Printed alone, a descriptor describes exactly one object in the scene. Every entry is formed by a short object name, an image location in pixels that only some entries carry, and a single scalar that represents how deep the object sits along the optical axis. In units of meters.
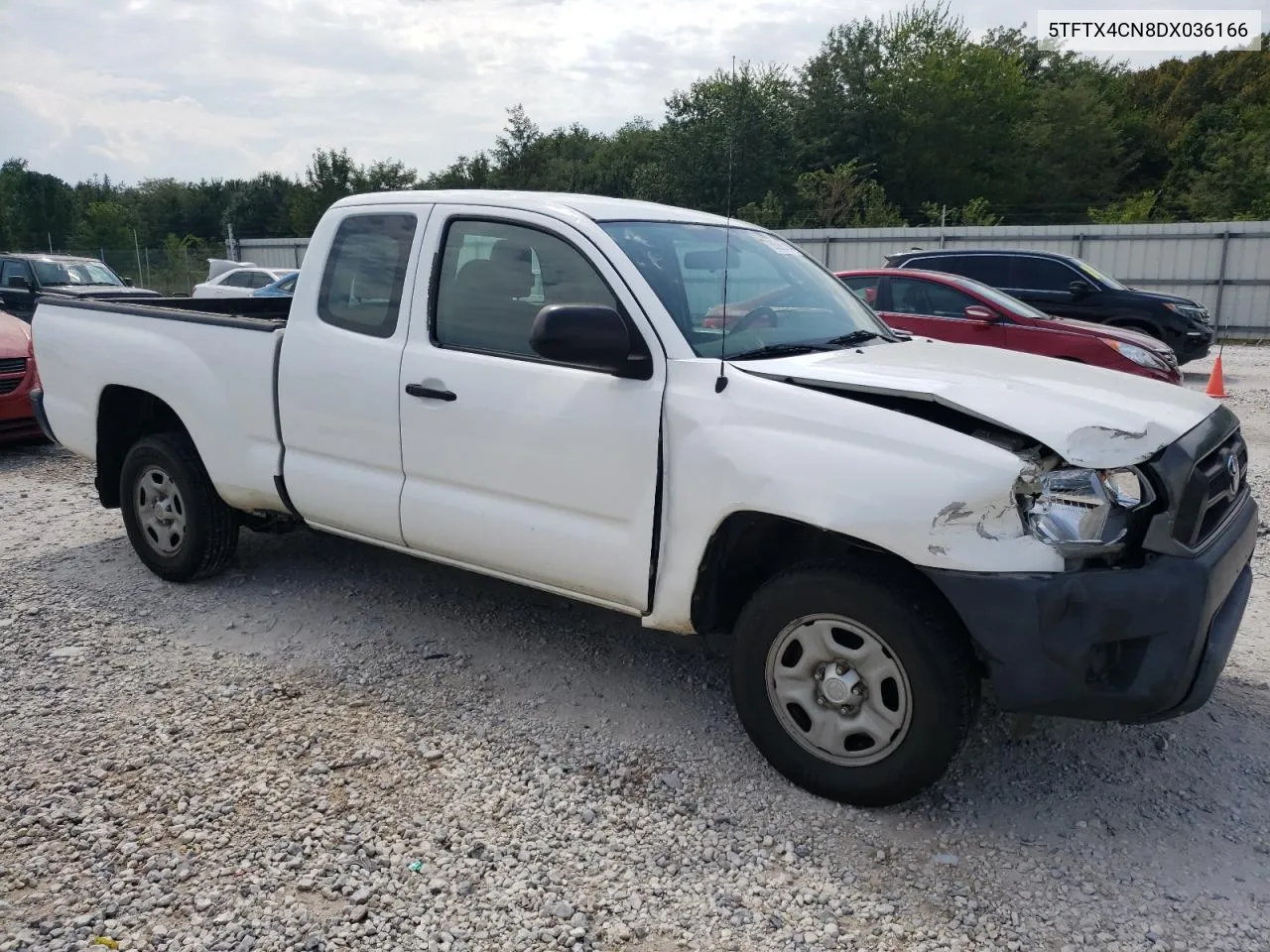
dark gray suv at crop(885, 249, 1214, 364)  13.16
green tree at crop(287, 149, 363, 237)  44.22
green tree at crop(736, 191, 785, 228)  28.52
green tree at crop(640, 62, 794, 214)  37.03
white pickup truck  2.72
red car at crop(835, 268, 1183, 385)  9.60
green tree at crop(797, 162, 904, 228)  31.40
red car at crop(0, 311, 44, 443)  8.37
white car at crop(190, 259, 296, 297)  18.59
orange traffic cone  11.35
